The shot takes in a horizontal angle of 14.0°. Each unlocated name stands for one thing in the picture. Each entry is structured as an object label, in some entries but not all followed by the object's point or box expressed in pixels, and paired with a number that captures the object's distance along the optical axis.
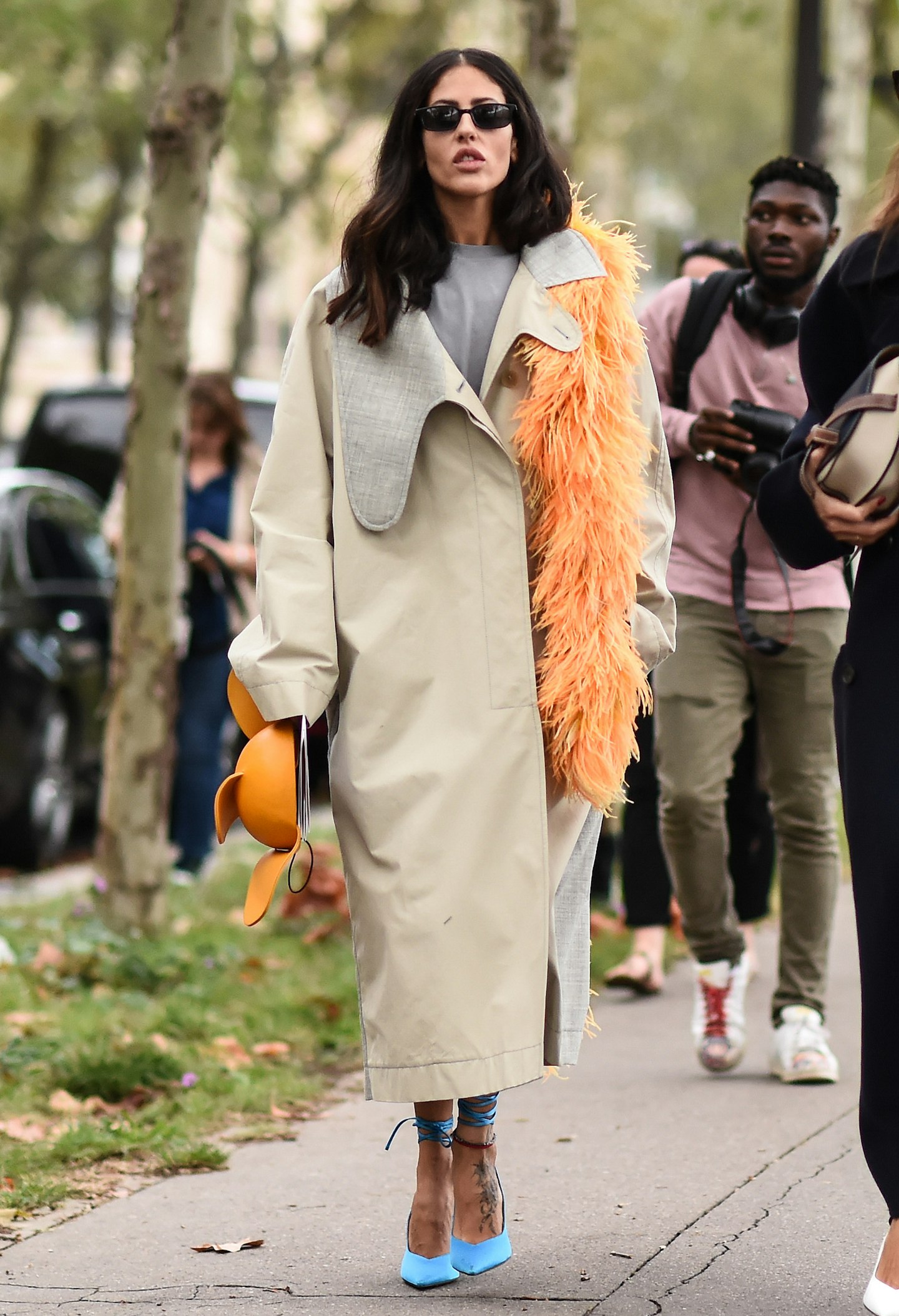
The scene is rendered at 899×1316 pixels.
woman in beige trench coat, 6.28
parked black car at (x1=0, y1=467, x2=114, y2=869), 16.16
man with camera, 9.42
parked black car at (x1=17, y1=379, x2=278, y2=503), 21.75
